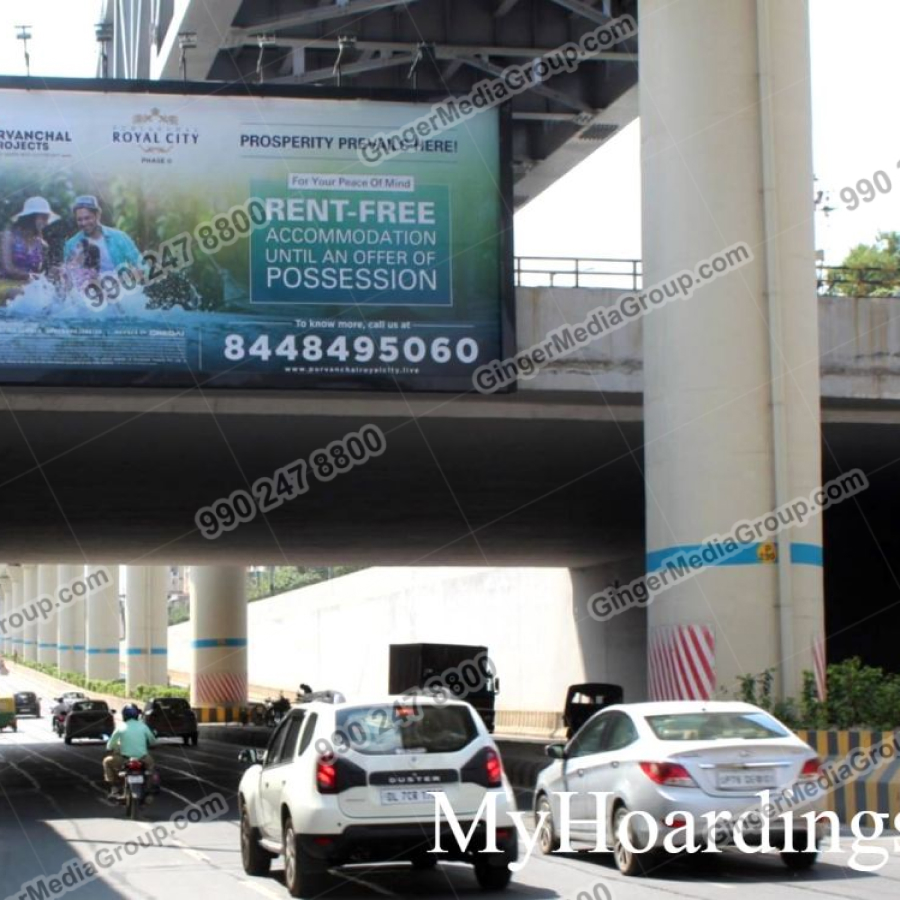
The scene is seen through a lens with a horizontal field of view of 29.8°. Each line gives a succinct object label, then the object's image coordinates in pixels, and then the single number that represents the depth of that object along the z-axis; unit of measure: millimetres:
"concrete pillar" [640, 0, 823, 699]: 25234
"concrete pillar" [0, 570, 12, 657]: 186450
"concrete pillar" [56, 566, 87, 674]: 135000
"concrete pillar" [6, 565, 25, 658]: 167750
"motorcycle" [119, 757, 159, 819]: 22500
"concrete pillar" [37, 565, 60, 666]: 141750
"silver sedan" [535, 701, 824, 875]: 13852
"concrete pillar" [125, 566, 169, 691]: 96688
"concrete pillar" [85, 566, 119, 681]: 113875
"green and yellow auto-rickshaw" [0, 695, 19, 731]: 67750
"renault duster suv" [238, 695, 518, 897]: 13258
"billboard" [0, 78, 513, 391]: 26484
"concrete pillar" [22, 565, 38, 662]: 161125
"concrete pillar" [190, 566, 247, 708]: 76125
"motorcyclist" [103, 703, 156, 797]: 22516
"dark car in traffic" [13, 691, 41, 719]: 88500
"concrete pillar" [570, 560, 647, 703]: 47344
